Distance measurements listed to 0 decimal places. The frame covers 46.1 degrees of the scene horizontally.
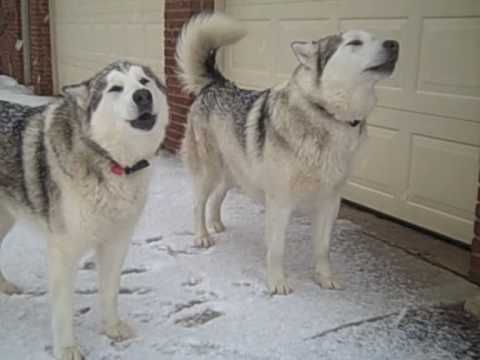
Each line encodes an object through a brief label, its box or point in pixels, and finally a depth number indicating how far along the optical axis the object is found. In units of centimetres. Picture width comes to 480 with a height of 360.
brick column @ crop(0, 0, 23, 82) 1112
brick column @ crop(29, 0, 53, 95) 1048
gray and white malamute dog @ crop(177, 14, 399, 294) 284
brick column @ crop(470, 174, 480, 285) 299
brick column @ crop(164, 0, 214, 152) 581
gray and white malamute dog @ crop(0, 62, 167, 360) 227
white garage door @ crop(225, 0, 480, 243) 358
